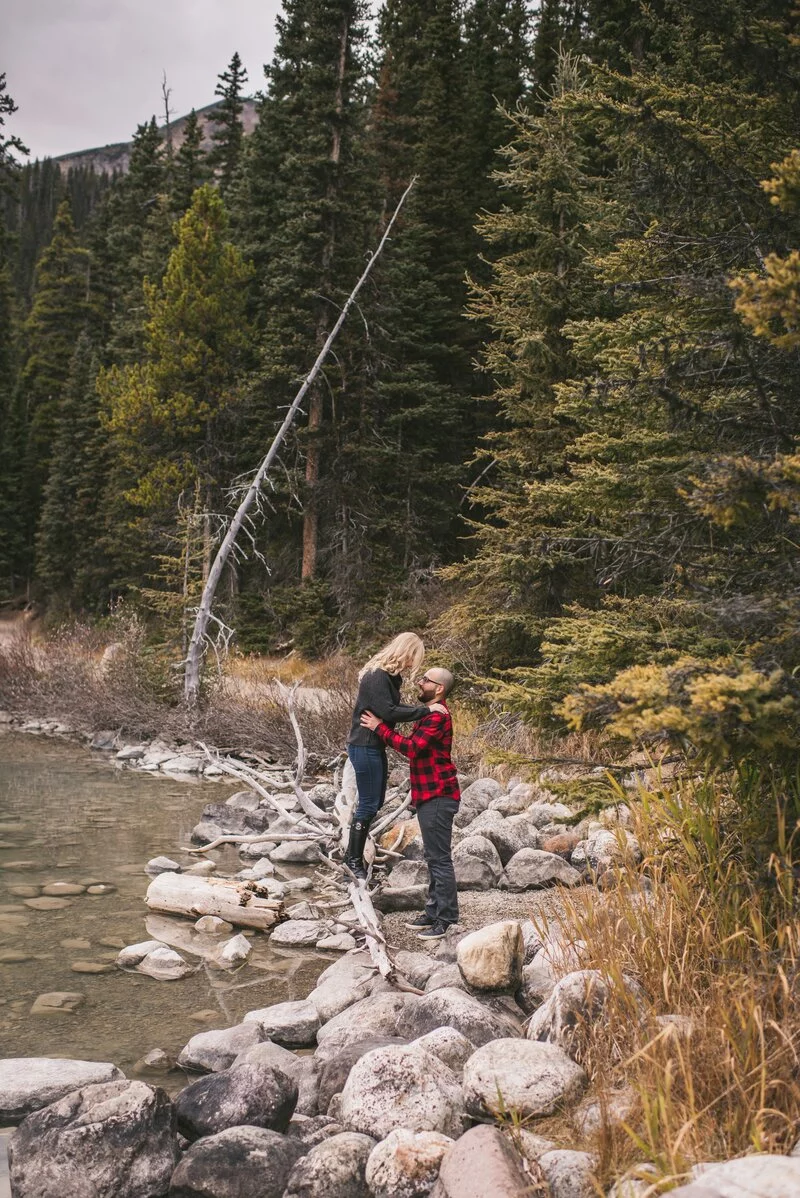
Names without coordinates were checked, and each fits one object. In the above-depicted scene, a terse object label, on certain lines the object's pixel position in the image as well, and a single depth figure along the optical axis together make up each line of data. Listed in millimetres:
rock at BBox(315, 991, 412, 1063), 4488
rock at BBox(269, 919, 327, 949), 6434
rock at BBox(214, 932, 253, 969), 6027
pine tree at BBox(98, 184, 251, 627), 22047
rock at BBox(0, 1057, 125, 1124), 3916
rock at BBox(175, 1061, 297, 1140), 3691
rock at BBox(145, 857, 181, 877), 8125
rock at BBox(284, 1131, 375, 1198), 3143
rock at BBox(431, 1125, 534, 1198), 2697
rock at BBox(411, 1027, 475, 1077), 3785
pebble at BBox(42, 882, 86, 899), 7426
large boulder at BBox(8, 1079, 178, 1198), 3301
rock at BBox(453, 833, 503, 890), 7035
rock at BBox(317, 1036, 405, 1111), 3990
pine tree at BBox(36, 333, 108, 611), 33156
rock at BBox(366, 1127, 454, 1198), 3025
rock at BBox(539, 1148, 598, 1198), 2664
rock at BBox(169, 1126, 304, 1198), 3268
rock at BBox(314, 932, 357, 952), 6336
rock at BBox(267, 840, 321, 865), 8750
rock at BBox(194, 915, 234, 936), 6664
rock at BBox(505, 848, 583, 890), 6844
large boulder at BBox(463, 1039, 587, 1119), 3193
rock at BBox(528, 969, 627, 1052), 3525
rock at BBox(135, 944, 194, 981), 5734
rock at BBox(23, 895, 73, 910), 7074
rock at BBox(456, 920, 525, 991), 4586
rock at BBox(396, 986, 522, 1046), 4129
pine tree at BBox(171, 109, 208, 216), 29672
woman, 6176
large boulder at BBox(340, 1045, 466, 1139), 3354
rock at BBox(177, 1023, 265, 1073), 4445
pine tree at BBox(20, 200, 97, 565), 42656
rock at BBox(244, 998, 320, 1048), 4832
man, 5766
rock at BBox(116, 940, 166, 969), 5890
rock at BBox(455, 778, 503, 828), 9395
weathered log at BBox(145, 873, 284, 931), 6781
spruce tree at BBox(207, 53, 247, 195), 34906
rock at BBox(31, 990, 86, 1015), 5168
